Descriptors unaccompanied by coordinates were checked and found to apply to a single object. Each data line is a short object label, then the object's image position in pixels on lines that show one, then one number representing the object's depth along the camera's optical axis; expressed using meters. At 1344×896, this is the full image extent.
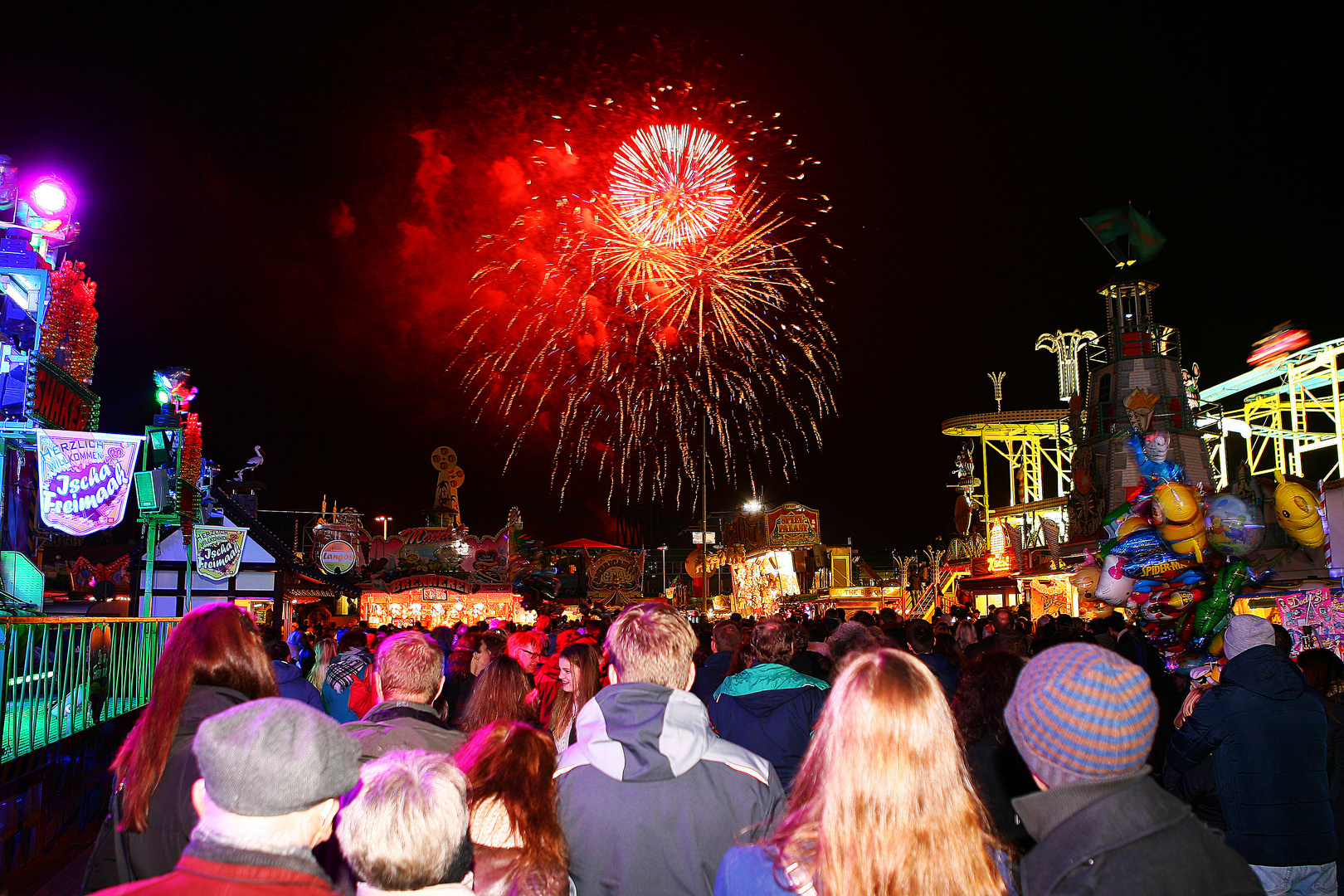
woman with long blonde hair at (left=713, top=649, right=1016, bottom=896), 2.08
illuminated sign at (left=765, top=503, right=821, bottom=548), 37.00
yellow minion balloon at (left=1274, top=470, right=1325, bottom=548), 12.42
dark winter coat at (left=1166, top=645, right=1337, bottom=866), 3.99
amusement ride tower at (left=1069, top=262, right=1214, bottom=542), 27.02
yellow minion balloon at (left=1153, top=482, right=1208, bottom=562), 10.41
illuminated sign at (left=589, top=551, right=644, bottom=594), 40.94
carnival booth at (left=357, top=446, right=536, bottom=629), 35.69
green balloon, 9.02
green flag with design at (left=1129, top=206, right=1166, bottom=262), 26.20
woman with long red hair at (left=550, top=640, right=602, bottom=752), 5.65
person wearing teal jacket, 4.94
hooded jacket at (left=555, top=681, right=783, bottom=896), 2.89
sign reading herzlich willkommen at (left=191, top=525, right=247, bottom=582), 20.48
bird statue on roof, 27.60
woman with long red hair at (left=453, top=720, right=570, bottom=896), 2.93
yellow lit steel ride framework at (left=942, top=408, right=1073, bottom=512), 44.12
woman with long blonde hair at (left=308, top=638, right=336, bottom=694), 8.15
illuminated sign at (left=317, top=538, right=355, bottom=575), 33.66
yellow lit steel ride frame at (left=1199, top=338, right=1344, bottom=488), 26.03
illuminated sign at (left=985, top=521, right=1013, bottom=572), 33.47
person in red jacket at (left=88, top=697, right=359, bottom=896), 1.97
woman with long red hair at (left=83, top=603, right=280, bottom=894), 3.22
